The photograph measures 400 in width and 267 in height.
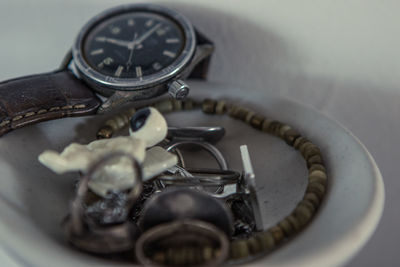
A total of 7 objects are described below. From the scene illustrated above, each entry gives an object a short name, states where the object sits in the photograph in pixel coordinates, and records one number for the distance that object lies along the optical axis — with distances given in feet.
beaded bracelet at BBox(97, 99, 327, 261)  0.72
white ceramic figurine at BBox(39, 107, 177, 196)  0.72
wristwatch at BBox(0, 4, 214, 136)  0.80
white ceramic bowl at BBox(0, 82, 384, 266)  0.69
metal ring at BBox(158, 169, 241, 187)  0.77
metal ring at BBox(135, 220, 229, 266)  0.68
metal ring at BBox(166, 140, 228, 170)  0.82
